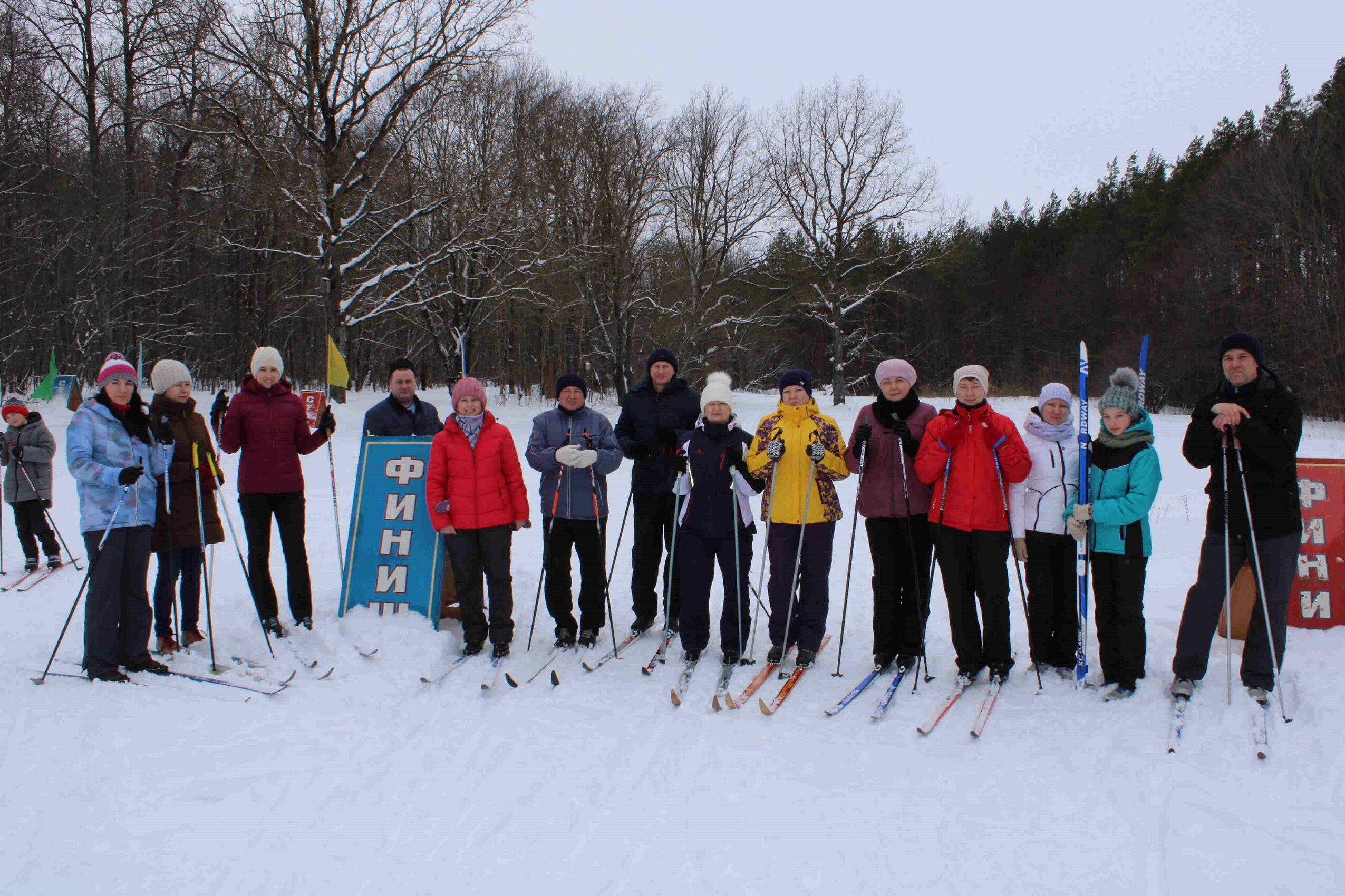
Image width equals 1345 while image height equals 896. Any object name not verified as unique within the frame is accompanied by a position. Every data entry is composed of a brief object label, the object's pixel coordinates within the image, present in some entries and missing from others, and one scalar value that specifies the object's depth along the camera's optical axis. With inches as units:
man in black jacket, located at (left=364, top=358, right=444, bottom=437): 218.7
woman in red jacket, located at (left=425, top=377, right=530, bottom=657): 189.2
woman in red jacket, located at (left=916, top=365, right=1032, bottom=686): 166.7
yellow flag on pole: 257.6
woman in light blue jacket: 164.4
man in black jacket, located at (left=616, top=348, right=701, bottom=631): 206.3
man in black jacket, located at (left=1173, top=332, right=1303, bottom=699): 153.0
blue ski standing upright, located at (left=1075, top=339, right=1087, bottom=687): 166.4
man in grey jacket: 200.7
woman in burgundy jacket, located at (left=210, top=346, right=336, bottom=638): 194.9
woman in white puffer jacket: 173.9
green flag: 441.7
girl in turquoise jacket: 161.6
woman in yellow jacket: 182.2
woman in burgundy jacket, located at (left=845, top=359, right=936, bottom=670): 177.9
